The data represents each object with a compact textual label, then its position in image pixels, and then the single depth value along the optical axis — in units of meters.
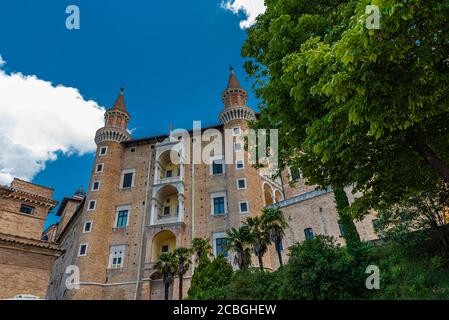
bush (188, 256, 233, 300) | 21.00
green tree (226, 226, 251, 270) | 22.78
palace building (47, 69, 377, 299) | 31.05
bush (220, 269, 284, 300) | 15.69
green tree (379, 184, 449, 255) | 13.64
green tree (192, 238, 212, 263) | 25.41
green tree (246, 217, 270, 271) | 22.81
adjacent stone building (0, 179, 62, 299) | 20.48
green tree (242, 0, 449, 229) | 5.83
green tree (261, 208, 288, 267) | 22.67
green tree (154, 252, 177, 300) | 25.05
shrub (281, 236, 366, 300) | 12.49
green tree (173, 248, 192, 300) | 25.05
